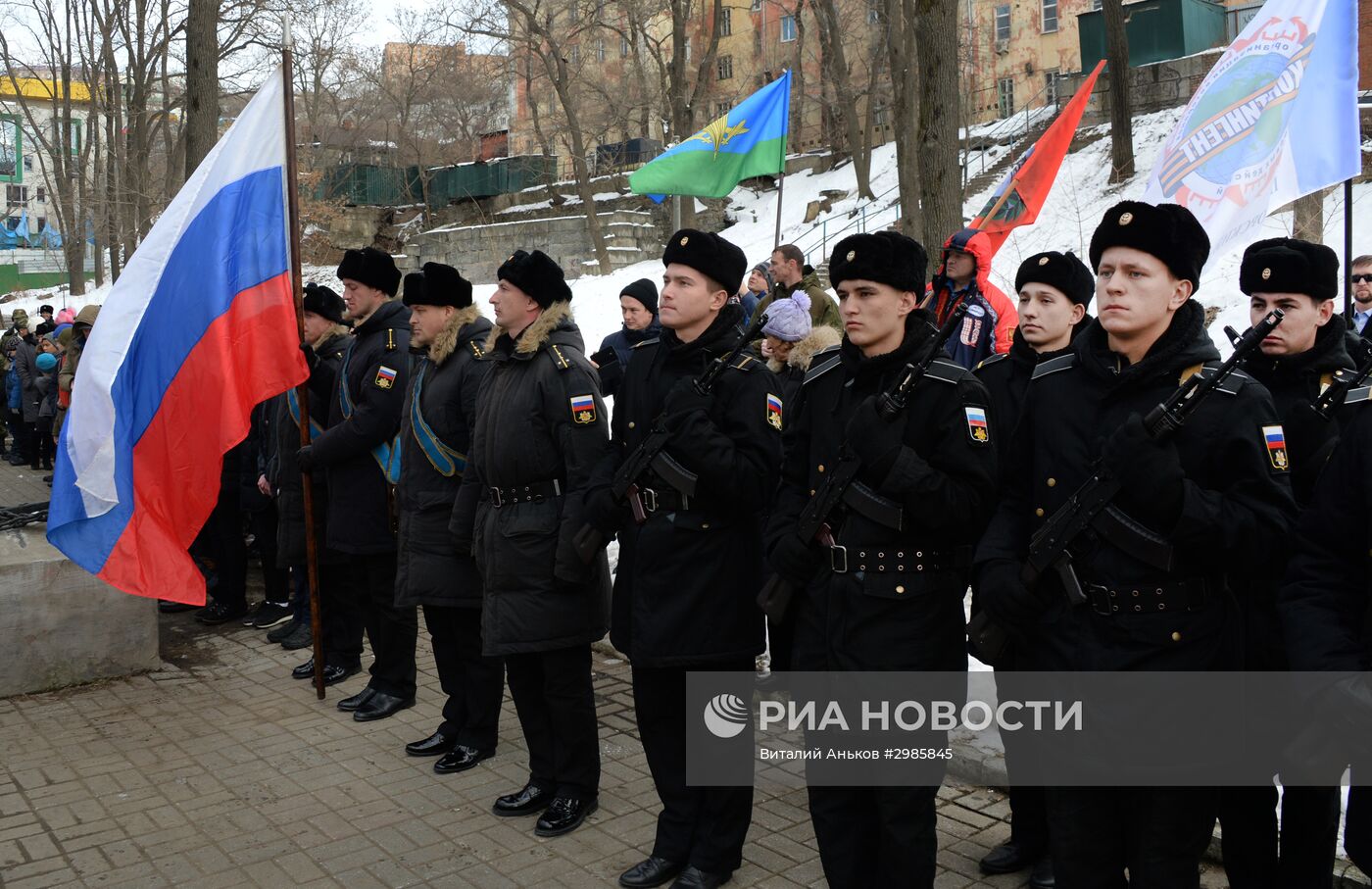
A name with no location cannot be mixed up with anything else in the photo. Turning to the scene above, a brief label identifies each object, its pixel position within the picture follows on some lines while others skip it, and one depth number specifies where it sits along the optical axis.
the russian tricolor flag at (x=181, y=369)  5.82
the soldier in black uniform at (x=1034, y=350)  4.35
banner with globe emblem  5.32
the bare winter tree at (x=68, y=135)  40.16
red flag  7.77
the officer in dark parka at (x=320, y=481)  7.12
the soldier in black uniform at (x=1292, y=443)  3.66
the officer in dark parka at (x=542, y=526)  4.87
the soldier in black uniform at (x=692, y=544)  4.19
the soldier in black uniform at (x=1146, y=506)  2.99
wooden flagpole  6.34
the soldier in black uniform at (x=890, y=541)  3.55
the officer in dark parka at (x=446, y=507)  5.57
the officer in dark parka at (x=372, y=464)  6.30
